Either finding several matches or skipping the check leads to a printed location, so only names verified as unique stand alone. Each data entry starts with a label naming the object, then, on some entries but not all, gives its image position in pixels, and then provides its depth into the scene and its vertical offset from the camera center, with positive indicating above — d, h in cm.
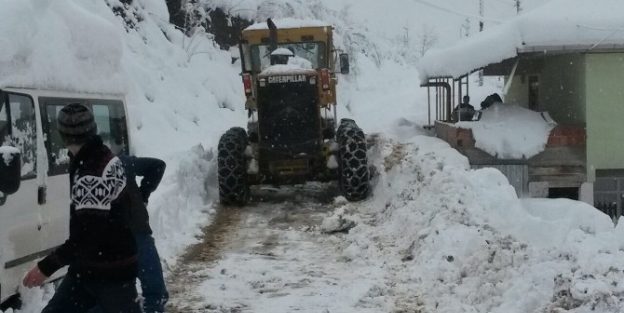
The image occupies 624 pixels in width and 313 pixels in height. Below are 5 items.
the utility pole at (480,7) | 5119 +638
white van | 459 -54
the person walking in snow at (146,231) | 459 -86
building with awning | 1314 -38
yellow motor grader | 1065 -66
